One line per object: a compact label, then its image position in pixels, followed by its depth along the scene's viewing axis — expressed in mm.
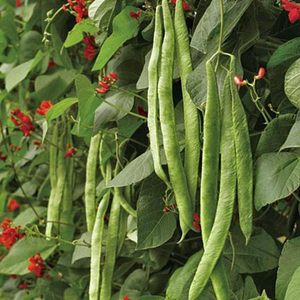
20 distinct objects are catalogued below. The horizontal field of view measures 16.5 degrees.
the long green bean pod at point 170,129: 1328
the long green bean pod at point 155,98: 1344
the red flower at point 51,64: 2014
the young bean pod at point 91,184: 1637
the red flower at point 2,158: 2149
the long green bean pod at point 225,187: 1277
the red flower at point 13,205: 2229
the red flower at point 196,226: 1399
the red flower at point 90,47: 1737
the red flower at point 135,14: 1516
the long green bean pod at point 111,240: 1573
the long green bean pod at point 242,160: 1272
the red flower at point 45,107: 1707
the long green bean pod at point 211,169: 1268
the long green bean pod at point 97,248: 1542
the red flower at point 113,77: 1551
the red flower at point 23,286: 2085
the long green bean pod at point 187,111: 1325
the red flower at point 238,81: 1246
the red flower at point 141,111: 1618
